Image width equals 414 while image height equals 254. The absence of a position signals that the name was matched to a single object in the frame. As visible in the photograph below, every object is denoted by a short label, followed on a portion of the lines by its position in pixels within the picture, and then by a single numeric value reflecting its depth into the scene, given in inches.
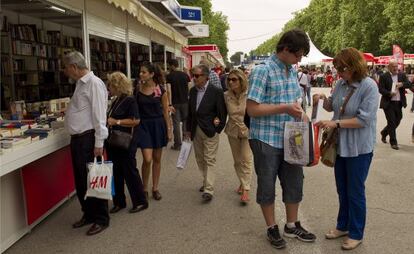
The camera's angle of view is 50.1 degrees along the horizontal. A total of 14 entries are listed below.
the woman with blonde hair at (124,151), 195.8
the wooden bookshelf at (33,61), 348.8
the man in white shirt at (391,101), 341.7
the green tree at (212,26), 1414.9
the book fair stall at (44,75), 172.4
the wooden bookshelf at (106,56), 456.1
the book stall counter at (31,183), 163.5
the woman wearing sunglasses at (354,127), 149.9
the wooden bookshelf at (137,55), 548.0
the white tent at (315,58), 1549.0
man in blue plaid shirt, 148.3
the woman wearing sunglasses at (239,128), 214.5
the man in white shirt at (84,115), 171.9
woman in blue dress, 211.5
